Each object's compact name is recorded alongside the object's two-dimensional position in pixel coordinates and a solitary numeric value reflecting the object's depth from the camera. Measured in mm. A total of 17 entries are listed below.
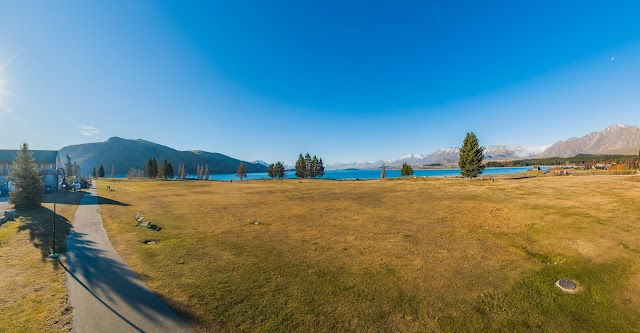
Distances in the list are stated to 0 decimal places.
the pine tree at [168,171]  131625
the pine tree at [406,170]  118562
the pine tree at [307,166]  125125
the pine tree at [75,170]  142125
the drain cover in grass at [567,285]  11836
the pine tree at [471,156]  67812
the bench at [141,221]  25030
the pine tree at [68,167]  125281
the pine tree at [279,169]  129875
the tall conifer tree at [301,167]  125125
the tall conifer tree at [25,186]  31578
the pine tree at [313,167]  125625
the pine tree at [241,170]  126744
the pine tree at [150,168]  124188
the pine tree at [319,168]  128000
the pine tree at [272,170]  133212
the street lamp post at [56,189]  16516
